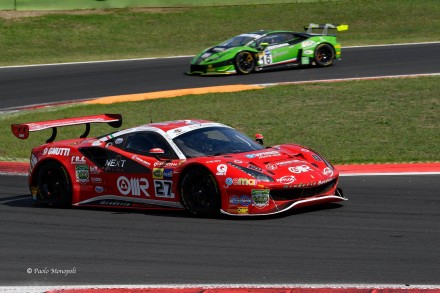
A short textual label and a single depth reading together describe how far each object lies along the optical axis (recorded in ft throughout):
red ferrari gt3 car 64.23
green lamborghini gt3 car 159.63
